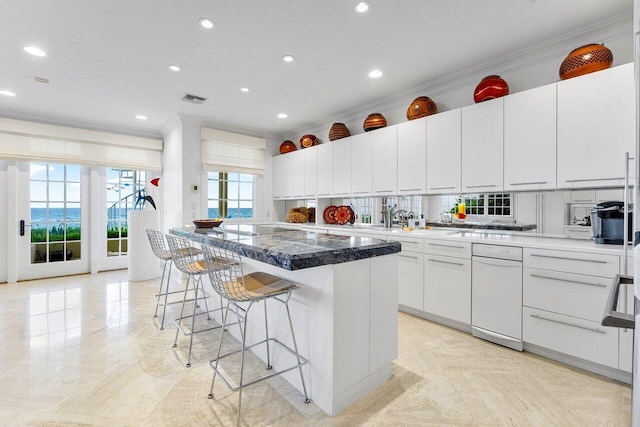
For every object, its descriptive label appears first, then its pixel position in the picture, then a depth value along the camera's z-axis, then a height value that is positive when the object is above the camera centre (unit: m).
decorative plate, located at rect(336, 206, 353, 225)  4.80 -0.03
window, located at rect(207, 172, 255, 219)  5.22 +0.33
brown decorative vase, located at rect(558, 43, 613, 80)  2.25 +1.17
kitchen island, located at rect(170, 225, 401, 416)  1.64 -0.58
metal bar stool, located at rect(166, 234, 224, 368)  2.48 -0.42
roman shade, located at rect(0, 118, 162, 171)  4.30 +1.06
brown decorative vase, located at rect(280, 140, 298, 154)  5.54 +1.22
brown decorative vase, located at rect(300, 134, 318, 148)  5.07 +1.23
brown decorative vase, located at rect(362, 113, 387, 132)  3.94 +1.21
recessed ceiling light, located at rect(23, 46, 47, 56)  2.72 +1.49
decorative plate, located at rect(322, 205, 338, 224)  4.97 -0.02
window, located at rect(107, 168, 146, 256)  5.36 +0.22
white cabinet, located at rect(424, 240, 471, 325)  2.72 -0.63
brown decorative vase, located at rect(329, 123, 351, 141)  4.50 +1.23
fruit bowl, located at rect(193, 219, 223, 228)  3.24 -0.11
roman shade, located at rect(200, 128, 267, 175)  4.90 +1.07
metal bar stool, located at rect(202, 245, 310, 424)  1.64 -0.43
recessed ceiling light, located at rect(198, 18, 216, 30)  2.36 +1.51
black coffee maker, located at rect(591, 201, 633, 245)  2.13 -0.07
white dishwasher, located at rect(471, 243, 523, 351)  2.40 -0.67
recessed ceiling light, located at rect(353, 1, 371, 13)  2.16 +1.51
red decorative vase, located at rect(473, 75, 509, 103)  2.80 +1.18
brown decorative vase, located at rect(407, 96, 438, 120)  3.38 +1.20
